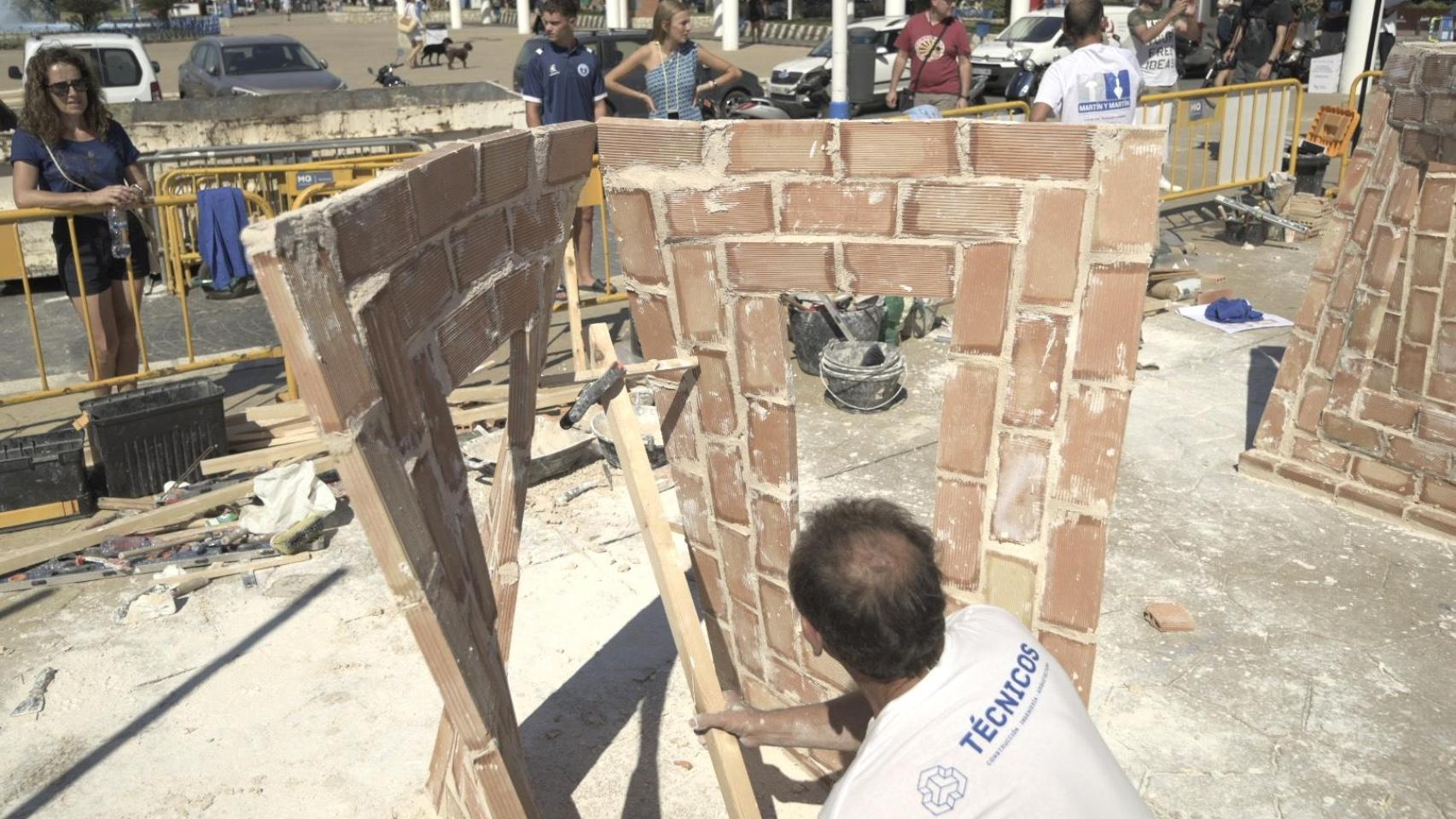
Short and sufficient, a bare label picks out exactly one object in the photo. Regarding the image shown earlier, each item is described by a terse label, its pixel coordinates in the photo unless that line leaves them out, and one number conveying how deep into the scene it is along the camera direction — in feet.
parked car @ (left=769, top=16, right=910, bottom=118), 61.26
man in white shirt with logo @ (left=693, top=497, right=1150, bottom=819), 6.04
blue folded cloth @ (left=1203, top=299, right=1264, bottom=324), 26.35
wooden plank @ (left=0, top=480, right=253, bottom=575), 16.43
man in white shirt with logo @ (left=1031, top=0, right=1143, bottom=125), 21.36
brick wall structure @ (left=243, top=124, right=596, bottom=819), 6.04
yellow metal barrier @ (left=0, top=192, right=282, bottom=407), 19.58
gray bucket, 21.44
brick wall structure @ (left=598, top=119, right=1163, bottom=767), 8.63
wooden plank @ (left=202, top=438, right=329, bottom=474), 19.15
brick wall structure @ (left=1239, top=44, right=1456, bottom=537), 16.22
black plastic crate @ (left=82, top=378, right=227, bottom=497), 18.49
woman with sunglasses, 19.10
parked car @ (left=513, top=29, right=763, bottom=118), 43.91
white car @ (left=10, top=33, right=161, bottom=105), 47.96
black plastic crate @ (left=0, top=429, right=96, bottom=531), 17.88
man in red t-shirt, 31.68
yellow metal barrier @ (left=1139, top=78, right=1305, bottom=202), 34.96
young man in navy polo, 24.93
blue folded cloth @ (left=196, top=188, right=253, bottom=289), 23.50
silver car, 50.88
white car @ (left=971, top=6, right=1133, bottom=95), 66.74
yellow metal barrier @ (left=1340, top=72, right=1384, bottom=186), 35.37
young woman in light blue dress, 26.23
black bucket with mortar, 23.30
